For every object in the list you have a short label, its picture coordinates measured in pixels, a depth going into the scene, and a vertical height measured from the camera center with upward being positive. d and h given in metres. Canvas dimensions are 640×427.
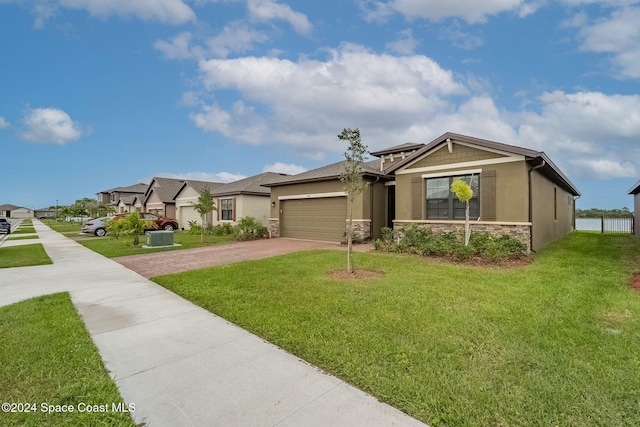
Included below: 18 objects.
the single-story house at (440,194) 10.17 +0.73
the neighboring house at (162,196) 29.56 +1.70
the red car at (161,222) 22.66 -0.68
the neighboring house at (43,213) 94.80 +0.27
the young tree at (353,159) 7.40 +1.31
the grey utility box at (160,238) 14.05 -1.19
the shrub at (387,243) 11.19 -1.21
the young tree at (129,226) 14.63 -0.65
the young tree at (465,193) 10.02 +0.59
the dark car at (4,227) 25.45 -1.10
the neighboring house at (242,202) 20.45 +0.77
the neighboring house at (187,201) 25.55 +1.06
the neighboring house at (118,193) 48.41 +3.66
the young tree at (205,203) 16.62 +0.54
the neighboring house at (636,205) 16.51 +0.28
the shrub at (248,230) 17.20 -1.03
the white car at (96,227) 20.89 -0.95
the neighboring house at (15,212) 92.56 +0.66
